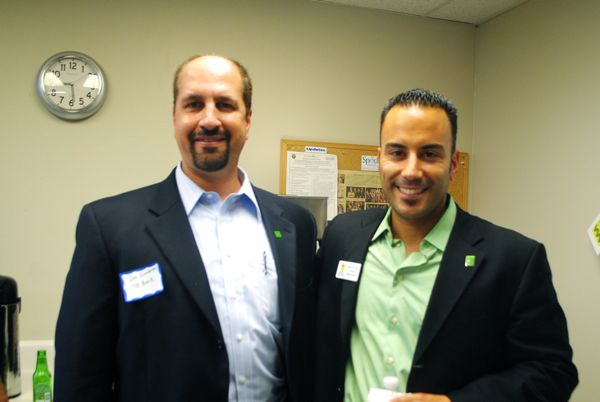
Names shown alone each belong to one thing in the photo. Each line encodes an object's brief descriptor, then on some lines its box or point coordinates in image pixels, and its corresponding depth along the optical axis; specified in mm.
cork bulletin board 3271
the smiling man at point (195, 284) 1279
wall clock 2828
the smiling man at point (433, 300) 1234
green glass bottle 1711
